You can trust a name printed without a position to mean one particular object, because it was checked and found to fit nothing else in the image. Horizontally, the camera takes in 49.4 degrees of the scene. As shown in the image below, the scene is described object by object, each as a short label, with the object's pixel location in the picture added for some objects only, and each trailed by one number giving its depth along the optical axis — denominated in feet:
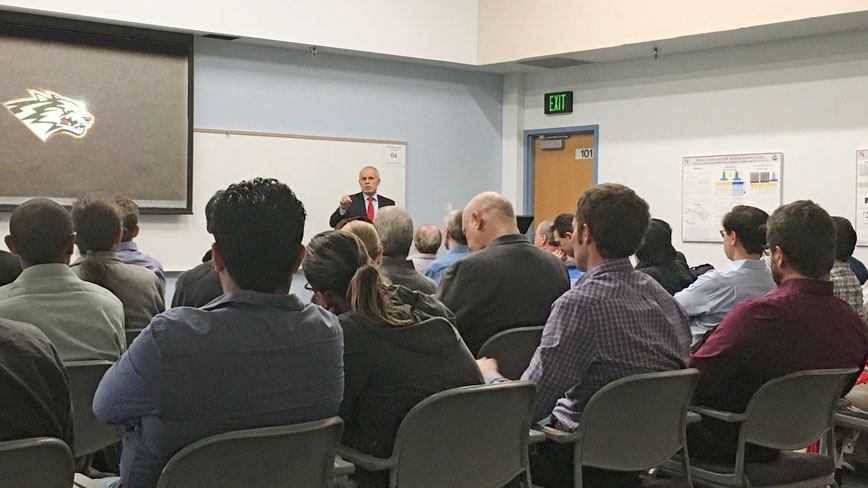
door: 30.19
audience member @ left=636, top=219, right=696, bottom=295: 15.30
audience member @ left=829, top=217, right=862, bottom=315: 14.21
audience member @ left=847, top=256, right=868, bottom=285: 20.10
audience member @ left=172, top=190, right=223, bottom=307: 12.75
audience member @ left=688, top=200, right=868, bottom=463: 9.45
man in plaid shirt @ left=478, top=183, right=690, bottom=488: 8.69
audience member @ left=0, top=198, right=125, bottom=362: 9.37
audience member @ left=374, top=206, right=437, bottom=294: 12.86
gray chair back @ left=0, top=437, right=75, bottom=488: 5.72
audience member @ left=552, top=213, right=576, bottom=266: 18.22
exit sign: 30.04
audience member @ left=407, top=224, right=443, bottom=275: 17.17
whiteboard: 24.47
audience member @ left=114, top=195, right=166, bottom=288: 13.91
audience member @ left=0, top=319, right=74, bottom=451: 5.93
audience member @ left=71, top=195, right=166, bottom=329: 11.78
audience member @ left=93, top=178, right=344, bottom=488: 6.17
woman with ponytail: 7.66
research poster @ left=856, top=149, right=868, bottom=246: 23.45
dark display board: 21.77
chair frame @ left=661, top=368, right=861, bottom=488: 9.11
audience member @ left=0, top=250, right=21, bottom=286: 12.44
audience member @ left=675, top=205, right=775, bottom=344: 12.71
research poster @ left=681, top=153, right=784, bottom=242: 25.27
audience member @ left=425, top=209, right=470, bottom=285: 15.70
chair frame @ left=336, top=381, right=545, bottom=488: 7.29
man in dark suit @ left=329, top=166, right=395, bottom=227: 26.81
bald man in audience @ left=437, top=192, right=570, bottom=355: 11.56
